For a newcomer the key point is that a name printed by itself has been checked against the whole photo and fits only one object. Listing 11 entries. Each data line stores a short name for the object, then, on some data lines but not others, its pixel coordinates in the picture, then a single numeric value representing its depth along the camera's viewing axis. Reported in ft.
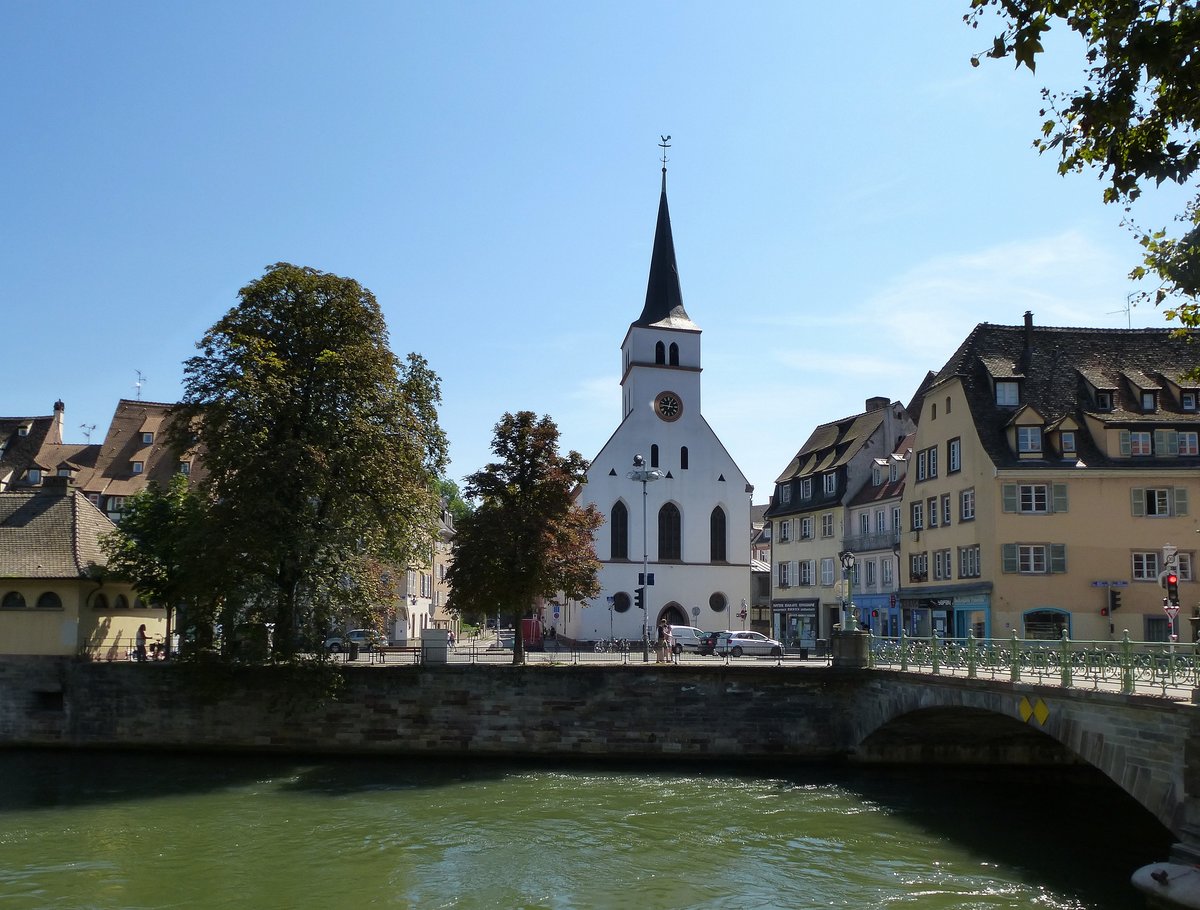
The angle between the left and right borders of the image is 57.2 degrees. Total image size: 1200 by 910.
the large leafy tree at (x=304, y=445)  108.58
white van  184.96
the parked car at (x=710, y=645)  166.81
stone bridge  114.01
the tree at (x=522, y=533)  124.26
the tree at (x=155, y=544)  120.78
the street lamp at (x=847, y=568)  119.03
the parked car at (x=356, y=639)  120.37
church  221.25
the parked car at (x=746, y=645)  159.02
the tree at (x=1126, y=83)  32.12
